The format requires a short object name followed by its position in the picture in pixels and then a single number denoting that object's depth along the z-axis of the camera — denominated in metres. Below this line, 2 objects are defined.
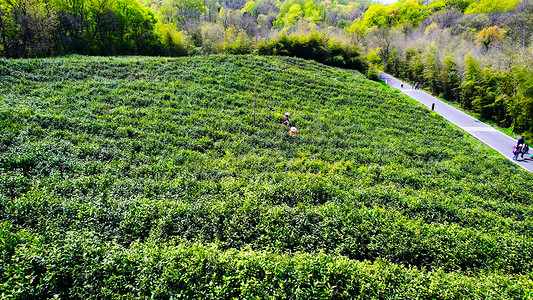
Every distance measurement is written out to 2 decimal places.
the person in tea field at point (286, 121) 16.14
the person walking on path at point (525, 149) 17.58
